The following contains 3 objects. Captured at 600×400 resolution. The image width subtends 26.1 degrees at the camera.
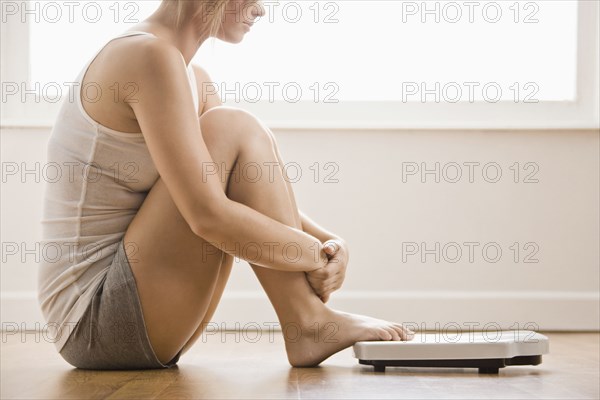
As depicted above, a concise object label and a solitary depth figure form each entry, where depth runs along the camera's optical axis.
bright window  3.56
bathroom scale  2.22
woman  2.12
